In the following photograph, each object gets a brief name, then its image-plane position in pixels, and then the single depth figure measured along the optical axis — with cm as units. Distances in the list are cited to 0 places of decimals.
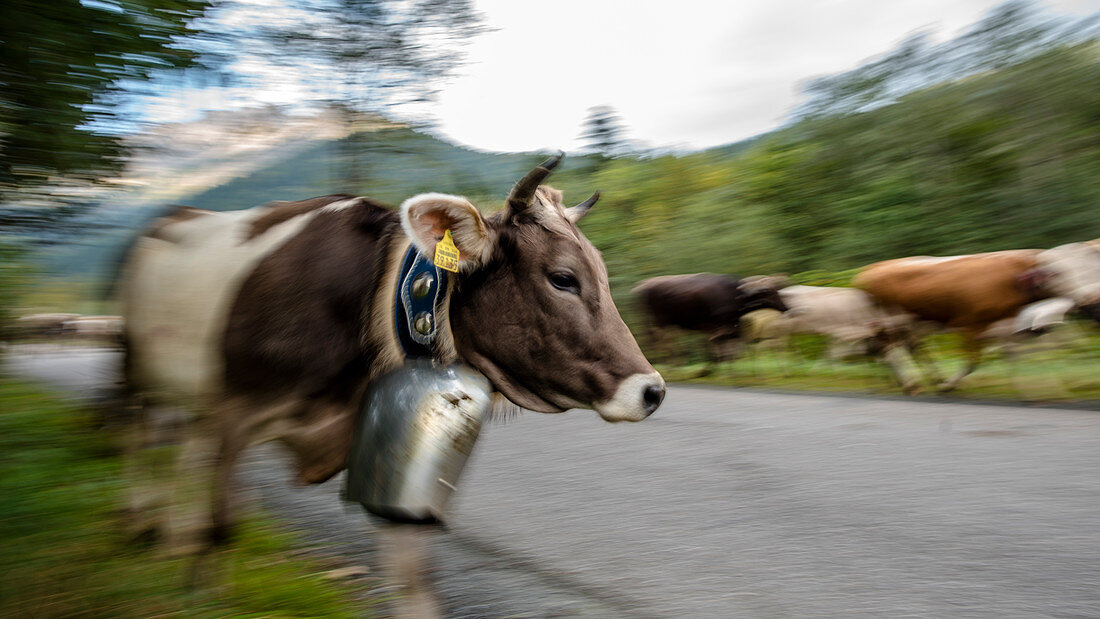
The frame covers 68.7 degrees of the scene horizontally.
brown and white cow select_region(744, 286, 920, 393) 962
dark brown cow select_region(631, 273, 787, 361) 1249
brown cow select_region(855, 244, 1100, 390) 821
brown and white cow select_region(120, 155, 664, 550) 269
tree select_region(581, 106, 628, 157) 3528
